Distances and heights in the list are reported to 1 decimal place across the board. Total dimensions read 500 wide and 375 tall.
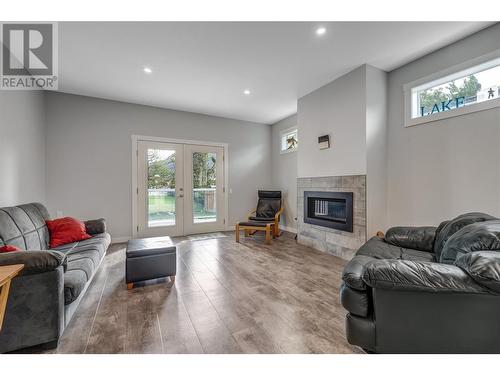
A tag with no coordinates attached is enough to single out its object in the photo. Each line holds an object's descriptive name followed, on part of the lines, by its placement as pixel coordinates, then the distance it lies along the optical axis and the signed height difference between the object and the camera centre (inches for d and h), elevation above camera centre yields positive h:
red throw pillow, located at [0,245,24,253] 61.9 -16.4
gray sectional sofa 55.1 -28.7
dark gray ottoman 93.8 -31.4
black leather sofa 45.2 -25.6
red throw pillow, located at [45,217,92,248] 103.4 -19.7
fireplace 131.5 -13.9
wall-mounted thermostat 143.6 +31.2
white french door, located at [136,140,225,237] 179.3 +1.0
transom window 94.2 +45.1
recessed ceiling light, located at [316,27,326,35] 92.4 +67.6
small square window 207.2 +47.6
